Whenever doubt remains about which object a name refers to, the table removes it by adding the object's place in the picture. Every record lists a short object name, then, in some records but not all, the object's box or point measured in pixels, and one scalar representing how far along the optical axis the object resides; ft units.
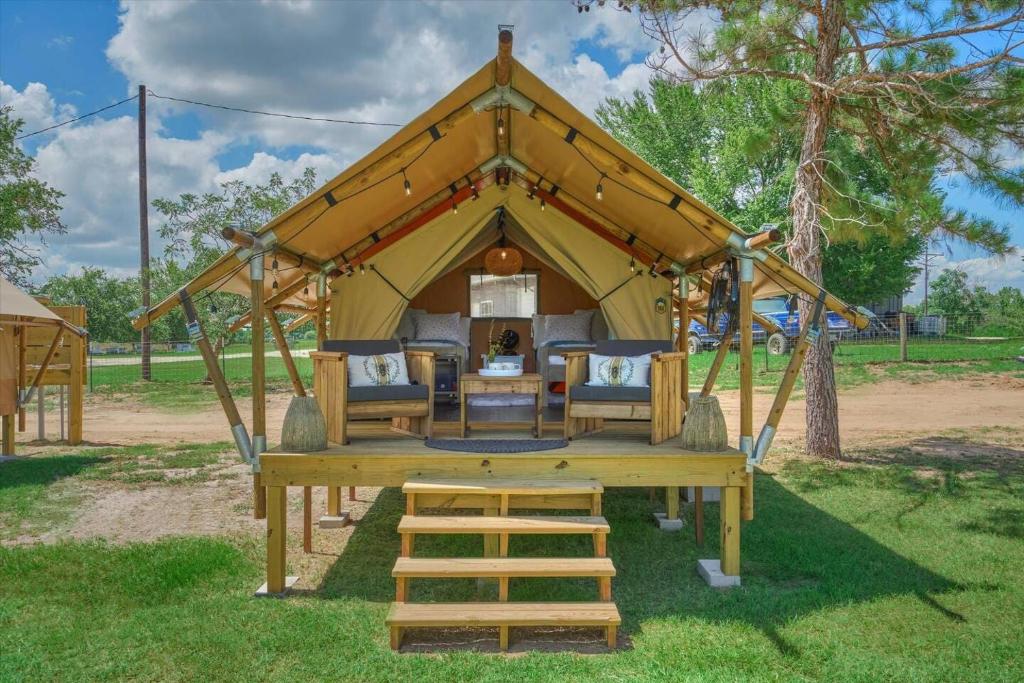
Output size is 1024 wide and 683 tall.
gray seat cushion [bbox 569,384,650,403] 17.39
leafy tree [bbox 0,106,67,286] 43.75
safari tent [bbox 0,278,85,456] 26.45
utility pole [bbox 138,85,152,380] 54.34
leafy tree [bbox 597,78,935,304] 65.67
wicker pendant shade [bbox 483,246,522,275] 29.73
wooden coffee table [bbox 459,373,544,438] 18.07
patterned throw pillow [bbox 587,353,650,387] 18.21
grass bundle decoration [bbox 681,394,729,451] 15.75
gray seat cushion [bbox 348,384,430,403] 17.71
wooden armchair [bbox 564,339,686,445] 16.94
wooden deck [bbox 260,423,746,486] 15.20
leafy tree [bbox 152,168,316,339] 54.29
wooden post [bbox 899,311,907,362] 51.80
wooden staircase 12.12
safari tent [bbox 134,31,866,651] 14.85
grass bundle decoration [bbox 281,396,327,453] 15.62
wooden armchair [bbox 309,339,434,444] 16.96
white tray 18.47
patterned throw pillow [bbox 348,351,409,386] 18.69
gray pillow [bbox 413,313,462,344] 29.50
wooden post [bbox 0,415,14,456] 29.01
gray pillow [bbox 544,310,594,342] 29.32
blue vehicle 58.97
